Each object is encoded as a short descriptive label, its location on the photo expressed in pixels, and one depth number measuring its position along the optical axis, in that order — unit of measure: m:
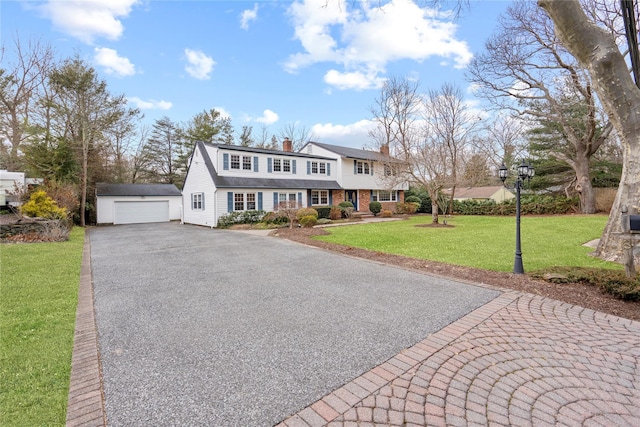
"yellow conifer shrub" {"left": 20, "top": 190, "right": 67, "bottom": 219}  12.73
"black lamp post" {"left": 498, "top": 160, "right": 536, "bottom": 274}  6.23
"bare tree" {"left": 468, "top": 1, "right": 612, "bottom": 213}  15.33
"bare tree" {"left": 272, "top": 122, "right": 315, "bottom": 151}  36.12
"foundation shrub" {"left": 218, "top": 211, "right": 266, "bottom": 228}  17.44
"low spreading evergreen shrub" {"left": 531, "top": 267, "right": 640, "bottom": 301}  4.59
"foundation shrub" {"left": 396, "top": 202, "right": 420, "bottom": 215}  26.62
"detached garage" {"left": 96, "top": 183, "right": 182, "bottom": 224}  21.80
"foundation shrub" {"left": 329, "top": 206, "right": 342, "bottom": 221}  21.38
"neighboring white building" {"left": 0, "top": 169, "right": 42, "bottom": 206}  13.91
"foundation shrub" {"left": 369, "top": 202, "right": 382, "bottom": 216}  24.58
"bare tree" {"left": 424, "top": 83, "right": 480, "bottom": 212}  21.88
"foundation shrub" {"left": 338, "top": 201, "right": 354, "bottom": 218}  22.09
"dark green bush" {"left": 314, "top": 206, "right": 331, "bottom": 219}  20.97
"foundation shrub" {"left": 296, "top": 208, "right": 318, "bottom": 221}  16.41
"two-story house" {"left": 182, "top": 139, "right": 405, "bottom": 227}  18.16
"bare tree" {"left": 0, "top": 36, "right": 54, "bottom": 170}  17.91
